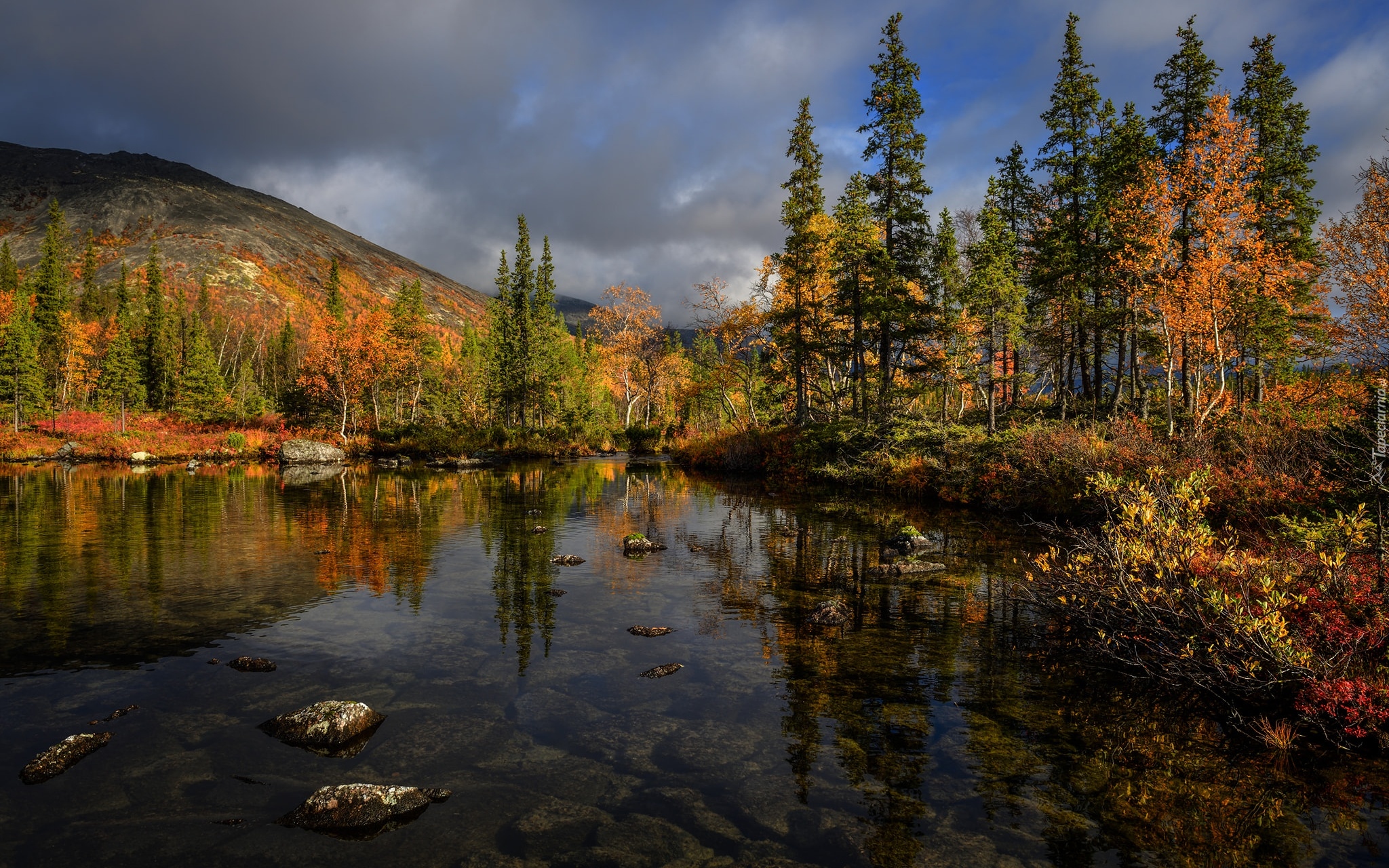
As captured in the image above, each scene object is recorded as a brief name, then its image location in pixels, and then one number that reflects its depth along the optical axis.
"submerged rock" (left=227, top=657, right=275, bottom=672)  9.42
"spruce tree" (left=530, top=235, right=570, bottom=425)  66.44
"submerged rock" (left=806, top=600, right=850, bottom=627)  11.57
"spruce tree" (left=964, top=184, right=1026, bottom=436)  32.59
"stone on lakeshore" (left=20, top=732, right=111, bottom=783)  6.54
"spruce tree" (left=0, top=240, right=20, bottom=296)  78.44
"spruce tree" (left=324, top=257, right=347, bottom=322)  91.51
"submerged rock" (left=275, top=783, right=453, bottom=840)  5.85
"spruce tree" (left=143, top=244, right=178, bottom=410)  70.81
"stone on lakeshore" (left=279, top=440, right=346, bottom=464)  49.53
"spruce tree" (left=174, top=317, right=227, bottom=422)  63.81
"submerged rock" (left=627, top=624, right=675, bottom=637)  11.23
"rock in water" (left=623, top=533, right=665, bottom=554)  18.17
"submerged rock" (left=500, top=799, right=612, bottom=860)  5.61
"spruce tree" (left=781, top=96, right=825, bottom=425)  38.53
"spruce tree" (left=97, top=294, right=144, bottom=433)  63.25
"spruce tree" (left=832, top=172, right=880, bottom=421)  32.75
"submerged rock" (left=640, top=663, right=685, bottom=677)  9.48
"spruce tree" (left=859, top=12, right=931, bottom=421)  32.59
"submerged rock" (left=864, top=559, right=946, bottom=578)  15.08
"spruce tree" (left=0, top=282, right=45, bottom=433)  54.34
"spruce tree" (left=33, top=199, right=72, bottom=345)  67.50
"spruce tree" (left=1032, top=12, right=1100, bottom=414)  33.00
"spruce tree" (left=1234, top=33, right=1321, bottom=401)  33.94
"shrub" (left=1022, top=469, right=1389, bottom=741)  6.99
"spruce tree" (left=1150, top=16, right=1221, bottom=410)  30.19
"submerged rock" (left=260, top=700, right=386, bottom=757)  7.30
